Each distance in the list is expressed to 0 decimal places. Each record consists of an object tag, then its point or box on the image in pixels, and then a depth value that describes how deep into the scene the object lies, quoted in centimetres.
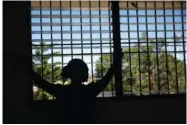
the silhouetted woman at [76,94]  253
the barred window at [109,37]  350
